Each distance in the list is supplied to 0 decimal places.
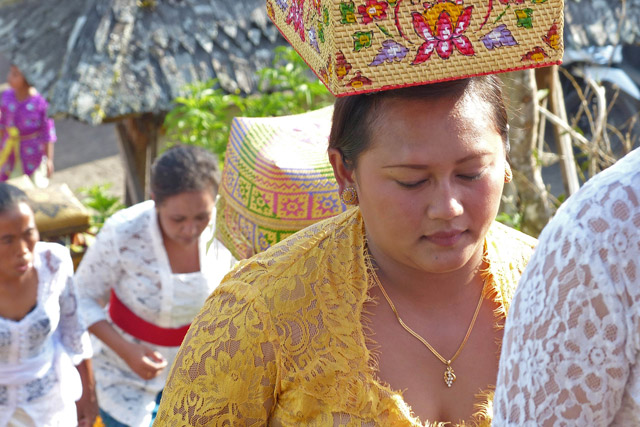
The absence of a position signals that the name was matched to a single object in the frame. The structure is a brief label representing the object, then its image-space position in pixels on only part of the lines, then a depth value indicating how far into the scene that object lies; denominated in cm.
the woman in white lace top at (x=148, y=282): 387
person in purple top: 778
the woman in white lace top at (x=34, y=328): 371
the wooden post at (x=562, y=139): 461
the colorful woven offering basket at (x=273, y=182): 274
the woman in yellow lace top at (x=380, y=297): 178
